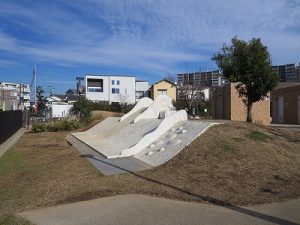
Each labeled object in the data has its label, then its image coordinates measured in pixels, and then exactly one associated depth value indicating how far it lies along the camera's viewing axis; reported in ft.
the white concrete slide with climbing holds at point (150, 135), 25.18
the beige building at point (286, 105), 71.99
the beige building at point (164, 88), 164.60
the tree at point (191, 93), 128.87
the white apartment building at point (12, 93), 132.94
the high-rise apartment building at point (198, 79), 154.24
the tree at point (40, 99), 183.04
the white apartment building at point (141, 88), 195.64
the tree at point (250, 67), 37.28
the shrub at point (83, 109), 72.08
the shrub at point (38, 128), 61.45
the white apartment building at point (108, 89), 181.90
